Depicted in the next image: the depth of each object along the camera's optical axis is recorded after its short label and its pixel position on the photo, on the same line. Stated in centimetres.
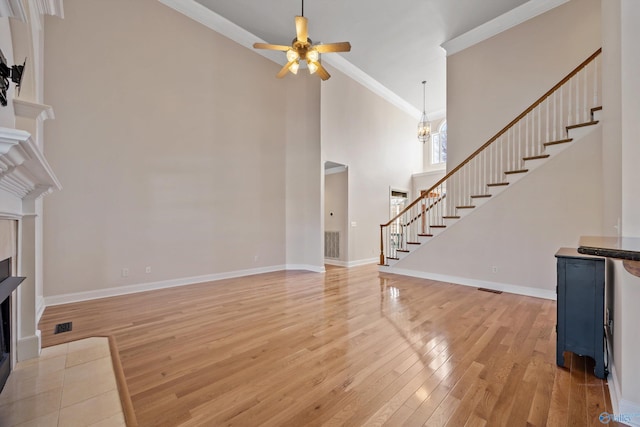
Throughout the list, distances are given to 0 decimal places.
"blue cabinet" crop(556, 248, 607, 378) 197
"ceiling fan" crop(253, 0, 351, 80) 364
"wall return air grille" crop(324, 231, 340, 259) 697
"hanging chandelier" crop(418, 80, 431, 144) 736
